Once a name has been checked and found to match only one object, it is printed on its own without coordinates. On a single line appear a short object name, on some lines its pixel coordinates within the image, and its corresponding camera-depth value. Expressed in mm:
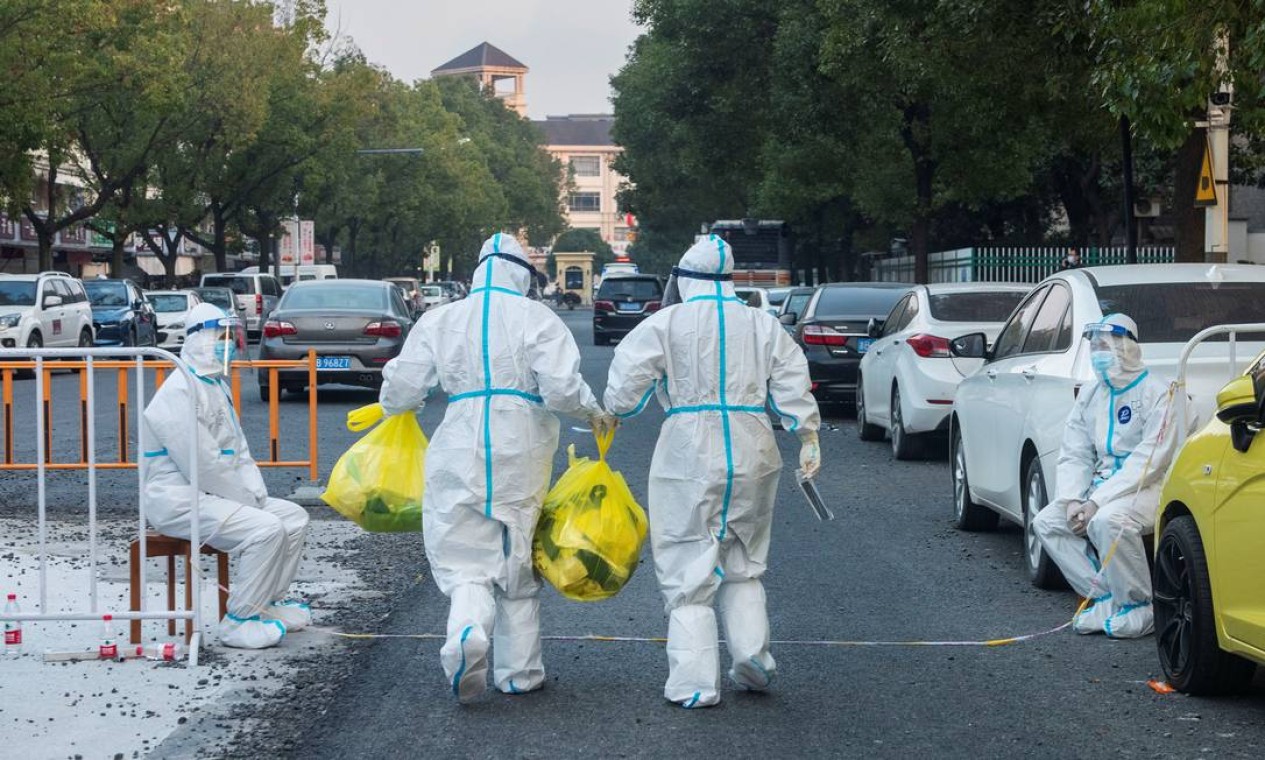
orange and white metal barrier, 11883
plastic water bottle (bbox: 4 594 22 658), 7352
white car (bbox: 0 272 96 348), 29578
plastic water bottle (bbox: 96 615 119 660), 7137
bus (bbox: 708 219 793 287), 51781
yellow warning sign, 15109
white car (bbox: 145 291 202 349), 39188
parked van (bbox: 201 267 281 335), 45812
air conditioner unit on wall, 40088
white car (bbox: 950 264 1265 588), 8617
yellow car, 5918
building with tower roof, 191125
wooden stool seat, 7363
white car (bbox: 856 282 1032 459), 14922
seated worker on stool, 7352
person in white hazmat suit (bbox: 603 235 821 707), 6398
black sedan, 19531
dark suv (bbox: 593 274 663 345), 42781
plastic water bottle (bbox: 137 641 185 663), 7121
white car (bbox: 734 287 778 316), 31877
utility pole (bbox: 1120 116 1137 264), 18531
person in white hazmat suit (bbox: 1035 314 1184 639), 7605
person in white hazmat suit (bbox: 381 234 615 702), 6496
